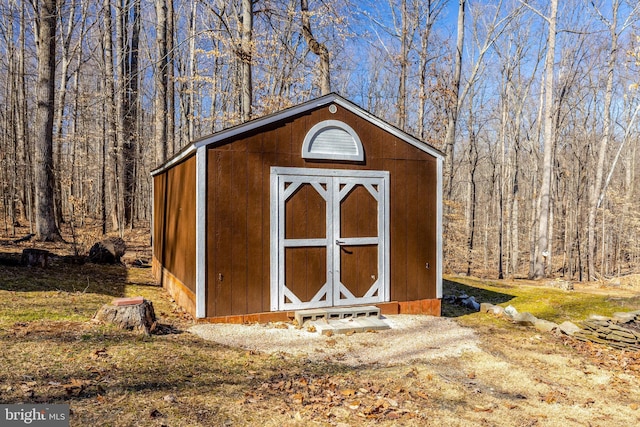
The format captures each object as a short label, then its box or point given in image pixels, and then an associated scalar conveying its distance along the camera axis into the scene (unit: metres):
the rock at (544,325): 7.37
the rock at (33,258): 8.11
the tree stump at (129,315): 5.23
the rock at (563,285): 12.74
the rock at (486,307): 8.63
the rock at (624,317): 7.55
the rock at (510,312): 8.12
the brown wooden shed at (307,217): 6.20
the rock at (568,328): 7.10
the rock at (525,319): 7.77
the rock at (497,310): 8.35
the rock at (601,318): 7.57
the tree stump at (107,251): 10.00
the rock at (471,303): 8.98
